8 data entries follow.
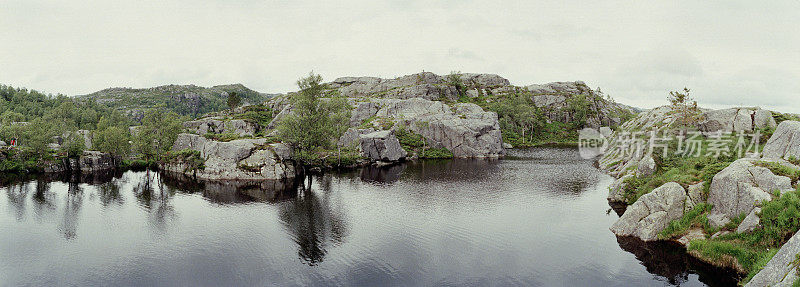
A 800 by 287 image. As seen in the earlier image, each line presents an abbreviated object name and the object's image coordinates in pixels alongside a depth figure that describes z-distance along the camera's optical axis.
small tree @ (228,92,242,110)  176.75
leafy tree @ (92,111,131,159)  84.75
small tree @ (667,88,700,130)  63.78
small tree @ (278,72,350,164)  73.88
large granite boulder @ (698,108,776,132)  54.41
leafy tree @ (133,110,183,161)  79.12
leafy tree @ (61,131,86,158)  79.81
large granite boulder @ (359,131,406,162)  93.88
